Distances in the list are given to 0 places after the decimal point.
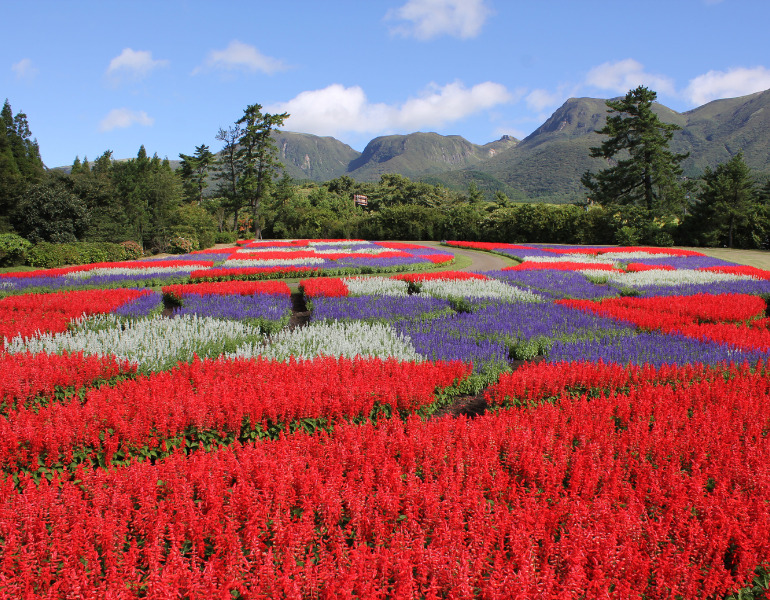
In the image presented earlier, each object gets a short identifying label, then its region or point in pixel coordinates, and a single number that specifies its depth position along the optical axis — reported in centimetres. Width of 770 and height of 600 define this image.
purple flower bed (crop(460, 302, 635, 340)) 904
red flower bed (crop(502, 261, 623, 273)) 2097
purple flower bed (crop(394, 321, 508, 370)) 740
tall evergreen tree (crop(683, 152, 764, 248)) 3066
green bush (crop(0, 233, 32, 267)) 2338
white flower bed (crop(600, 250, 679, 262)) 2573
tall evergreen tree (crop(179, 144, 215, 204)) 6631
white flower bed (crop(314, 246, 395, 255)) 3067
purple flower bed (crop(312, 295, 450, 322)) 1099
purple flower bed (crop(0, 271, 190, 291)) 1551
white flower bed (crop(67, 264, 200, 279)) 1794
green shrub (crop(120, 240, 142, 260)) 3017
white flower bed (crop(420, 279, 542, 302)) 1366
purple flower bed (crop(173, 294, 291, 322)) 1066
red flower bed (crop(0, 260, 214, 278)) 1775
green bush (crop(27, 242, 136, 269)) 2447
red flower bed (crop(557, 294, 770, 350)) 841
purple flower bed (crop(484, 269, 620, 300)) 1480
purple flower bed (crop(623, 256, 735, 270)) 2130
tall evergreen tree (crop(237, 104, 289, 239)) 5469
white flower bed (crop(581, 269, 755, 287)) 1659
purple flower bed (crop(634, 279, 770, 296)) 1395
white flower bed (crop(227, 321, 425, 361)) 743
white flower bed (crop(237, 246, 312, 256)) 3130
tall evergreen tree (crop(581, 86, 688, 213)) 4012
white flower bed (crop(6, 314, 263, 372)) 722
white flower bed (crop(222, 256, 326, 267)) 2300
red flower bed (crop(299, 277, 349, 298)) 1379
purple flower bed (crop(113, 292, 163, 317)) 1067
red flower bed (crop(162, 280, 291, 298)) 1370
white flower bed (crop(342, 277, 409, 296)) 1437
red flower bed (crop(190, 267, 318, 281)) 1920
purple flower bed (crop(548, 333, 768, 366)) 712
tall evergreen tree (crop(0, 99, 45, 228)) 3192
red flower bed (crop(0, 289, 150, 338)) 881
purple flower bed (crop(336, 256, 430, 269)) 2384
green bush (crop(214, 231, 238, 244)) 4906
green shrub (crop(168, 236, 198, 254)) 3534
